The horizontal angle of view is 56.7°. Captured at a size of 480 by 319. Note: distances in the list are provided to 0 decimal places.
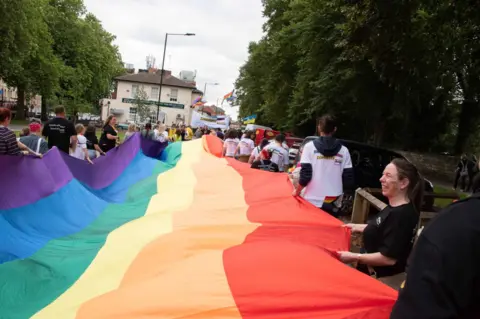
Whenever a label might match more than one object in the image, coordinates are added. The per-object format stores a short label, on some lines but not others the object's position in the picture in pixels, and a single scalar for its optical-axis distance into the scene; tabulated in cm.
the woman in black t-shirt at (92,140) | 1070
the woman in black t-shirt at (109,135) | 1118
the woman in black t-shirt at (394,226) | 291
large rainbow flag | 233
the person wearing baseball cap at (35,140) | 751
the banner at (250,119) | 4536
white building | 7956
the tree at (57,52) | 3034
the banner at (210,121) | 4200
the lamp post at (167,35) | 3312
